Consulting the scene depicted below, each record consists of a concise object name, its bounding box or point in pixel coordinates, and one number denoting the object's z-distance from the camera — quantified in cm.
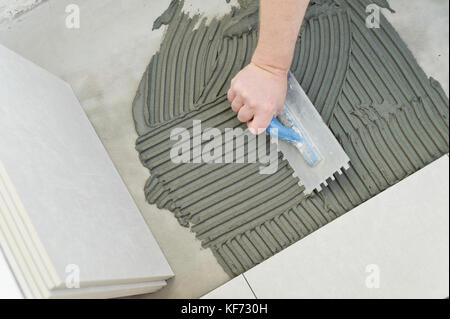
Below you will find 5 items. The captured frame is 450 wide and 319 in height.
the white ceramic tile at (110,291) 85
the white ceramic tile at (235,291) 116
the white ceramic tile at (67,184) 87
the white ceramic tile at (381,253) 106
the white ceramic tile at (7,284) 80
